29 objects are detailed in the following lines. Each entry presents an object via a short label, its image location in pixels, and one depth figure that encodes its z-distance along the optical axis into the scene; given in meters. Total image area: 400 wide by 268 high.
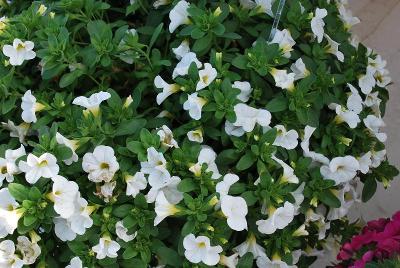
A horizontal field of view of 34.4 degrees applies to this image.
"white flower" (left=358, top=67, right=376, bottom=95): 1.55
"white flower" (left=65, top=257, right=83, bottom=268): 1.27
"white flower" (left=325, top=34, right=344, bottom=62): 1.53
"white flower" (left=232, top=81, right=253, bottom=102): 1.39
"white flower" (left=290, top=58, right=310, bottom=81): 1.45
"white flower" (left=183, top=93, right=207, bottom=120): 1.34
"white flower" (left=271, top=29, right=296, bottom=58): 1.44
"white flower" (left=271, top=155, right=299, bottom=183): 1.35
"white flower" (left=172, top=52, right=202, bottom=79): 1.40
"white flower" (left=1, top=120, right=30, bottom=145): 1.44
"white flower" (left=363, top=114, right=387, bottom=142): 1.53
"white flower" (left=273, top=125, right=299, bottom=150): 1.39
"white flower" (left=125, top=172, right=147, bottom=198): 1.27
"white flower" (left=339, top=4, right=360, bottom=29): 1.70
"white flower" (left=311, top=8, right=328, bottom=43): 1.49
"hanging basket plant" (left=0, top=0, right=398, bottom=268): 1.27
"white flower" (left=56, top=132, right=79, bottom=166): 1.29
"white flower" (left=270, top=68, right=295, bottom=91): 1.39
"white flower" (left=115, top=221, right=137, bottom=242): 1.28
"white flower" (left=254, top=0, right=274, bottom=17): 1.51
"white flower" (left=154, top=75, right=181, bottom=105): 1.39
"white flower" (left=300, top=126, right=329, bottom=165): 1.42
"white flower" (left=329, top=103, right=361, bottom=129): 1.46
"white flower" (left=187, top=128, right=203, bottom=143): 1.35
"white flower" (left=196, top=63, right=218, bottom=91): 1.35
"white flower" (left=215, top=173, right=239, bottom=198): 1.27
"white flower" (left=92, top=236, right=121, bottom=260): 1.26
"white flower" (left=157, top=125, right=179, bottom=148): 1.32
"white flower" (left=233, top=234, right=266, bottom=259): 1.40
